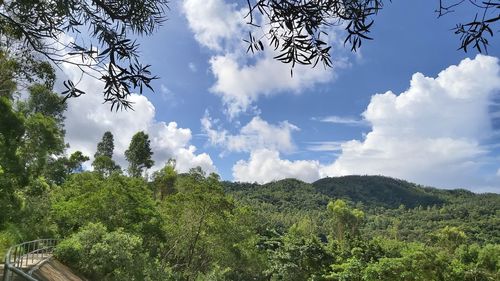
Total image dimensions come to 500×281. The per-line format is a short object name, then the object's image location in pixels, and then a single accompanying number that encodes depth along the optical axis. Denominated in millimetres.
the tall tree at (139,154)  54656
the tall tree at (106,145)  66038
